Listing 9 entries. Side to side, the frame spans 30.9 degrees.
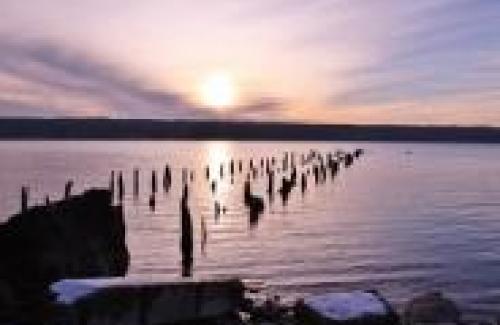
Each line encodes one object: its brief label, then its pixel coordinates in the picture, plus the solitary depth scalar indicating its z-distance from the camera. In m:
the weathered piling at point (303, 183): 100.42
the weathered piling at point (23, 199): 45.36
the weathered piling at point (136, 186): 87.95
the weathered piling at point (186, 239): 42.86
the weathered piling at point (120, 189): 76.06
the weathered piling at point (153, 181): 83.41
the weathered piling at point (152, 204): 78.06
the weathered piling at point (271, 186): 91.00
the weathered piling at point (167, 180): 92.34
